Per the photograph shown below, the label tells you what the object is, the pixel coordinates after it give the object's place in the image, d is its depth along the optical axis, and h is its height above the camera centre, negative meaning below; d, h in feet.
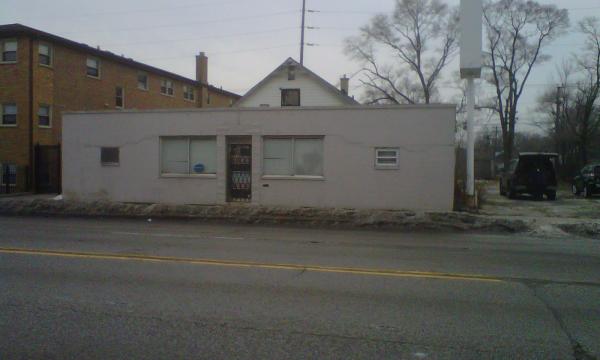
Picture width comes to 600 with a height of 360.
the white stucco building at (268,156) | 57.98 +1.41
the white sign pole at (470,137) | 58.72 +4.10
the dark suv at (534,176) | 77.52 -0.76
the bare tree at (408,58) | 159.33 +37.01
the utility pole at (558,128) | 147.44 +13.21
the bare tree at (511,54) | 149.69 +36.74
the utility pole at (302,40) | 120.26 +31.98
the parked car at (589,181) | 81.51 -1.51
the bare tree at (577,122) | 132.26 +14.27
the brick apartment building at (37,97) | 81.46 +11.94
